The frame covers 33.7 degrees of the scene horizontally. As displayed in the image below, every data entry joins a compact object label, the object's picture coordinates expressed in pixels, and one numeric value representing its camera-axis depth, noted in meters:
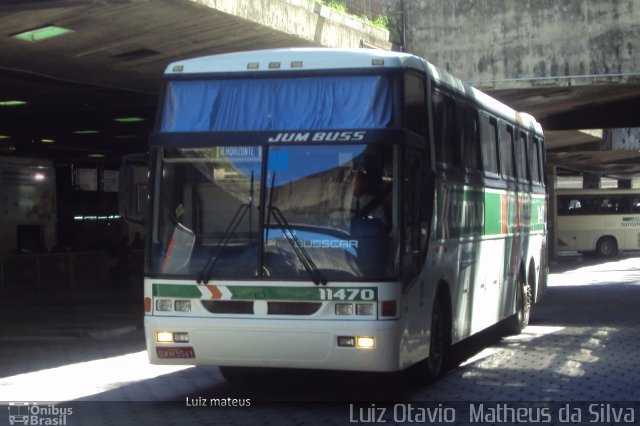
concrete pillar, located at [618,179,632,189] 78.69
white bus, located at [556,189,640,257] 50.31
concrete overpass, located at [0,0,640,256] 15.89
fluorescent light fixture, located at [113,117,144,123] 27.61
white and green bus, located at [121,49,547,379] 9.34
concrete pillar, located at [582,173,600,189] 63.84
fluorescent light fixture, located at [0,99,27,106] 23.49
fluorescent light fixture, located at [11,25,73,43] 15.77
